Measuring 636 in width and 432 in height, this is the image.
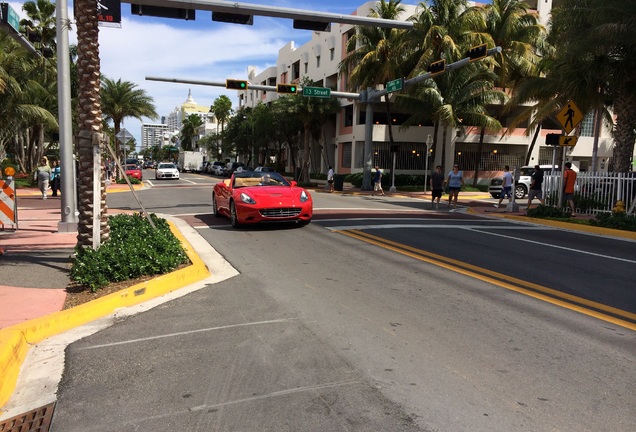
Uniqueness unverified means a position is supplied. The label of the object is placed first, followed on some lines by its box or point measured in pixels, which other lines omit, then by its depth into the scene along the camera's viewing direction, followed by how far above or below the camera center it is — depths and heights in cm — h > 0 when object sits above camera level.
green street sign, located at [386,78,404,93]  2191 +398
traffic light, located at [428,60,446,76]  1753 +386
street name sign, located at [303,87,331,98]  2511 +403
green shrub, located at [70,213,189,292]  620 -127
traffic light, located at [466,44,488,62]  1537 +389
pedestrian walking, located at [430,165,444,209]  1950 -28
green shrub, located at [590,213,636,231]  1296 -109
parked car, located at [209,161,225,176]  5703 -6
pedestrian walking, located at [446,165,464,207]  1923 -16
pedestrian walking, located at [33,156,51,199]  2042 -60
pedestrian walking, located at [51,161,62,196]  2152 -74
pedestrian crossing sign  1491 +190
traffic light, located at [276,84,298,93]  2295 +381
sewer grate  322 -173
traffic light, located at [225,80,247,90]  2248 +384
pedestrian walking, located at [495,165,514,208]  2008 -23
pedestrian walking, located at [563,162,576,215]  1603 -15
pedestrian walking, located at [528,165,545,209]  1758 -23
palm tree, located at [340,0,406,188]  2952 +716
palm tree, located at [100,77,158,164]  3797 +488
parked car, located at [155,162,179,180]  4525 -57
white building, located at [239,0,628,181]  3581 +263
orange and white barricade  1017 -86
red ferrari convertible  1155 -76
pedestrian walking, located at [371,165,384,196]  2827 -46
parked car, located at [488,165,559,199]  2561 -36
